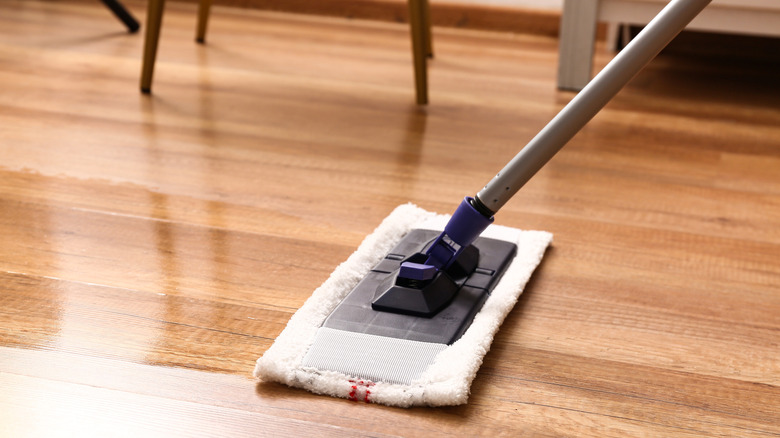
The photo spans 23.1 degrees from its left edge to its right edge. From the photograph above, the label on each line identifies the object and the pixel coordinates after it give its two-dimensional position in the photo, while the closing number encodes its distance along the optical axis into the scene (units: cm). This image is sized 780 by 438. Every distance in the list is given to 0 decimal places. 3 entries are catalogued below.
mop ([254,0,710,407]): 160
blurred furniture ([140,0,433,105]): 255
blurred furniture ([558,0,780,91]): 266
